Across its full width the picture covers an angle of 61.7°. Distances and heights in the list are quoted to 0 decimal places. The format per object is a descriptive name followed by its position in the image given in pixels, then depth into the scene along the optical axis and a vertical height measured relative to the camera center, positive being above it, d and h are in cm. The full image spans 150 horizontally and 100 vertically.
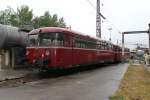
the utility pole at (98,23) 2053 +440
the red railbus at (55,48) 769 +13
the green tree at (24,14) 2167 +641
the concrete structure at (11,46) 946 +35
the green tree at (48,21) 2119 +522
